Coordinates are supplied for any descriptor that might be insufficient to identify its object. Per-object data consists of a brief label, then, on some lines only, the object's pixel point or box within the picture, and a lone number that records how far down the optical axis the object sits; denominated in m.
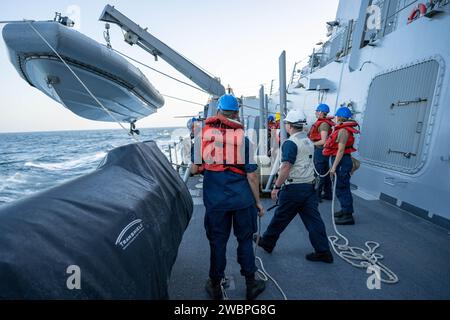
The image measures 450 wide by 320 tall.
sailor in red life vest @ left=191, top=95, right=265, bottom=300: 2.01
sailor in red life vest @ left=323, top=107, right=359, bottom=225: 3.76
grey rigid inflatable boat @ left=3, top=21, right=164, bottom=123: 4.20
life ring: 4.29
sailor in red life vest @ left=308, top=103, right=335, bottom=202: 4.50
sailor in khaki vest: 2.63
